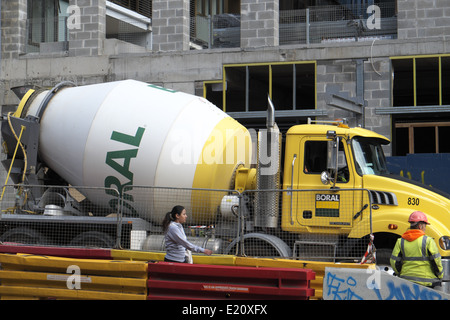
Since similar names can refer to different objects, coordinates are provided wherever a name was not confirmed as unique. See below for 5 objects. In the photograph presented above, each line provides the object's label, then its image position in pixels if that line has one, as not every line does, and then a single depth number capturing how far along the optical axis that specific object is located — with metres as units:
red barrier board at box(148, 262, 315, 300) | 8.88
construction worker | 8.34
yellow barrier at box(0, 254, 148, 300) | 9.70
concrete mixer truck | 10.78
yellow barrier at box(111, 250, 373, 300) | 9.62
